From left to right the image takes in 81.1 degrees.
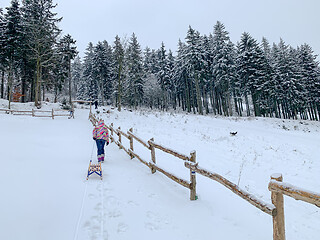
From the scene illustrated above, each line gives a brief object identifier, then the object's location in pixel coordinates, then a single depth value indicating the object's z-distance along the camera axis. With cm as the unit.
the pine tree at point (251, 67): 3061
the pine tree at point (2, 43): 2633
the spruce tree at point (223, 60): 3172
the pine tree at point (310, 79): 3379
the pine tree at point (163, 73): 4188
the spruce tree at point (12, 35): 2638
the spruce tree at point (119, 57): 2917
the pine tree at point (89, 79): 4615
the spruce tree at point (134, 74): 3634
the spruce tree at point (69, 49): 3766
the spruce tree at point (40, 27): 2633
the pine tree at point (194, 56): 3191
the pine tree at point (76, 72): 6172
